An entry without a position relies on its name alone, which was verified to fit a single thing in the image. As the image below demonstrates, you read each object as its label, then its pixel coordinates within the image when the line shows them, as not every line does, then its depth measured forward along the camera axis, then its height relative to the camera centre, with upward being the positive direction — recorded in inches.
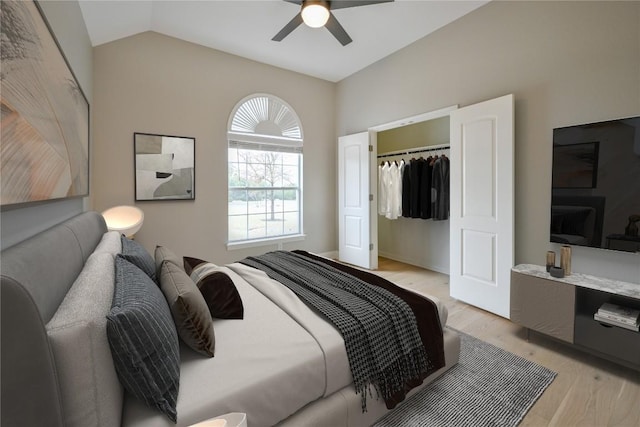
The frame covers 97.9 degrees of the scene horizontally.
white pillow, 27.8 -16.2
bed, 24.8 -21.4
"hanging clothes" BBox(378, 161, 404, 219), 164.6 +11.5
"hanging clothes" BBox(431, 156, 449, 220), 143.9 +10.0
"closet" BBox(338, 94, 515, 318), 99.3 +2.9
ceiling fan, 87.9 +64.1
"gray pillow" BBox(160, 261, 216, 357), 45.1 -18.2
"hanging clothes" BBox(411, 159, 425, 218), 154.6 +13.4
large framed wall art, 34.8 +15.3
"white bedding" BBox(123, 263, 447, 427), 37.5 -25.3
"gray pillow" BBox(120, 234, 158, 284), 57.9 -10.7
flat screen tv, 73.9 +6.5
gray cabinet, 69.6 -28.8
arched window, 150.3 +21.7
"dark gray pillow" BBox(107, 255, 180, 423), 33.0 -17.8
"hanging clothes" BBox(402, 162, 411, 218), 159.0 +10.3
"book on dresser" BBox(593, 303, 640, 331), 67.2 -27.0
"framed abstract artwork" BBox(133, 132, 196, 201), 122.7 +19.3
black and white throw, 52.7 -24.6
